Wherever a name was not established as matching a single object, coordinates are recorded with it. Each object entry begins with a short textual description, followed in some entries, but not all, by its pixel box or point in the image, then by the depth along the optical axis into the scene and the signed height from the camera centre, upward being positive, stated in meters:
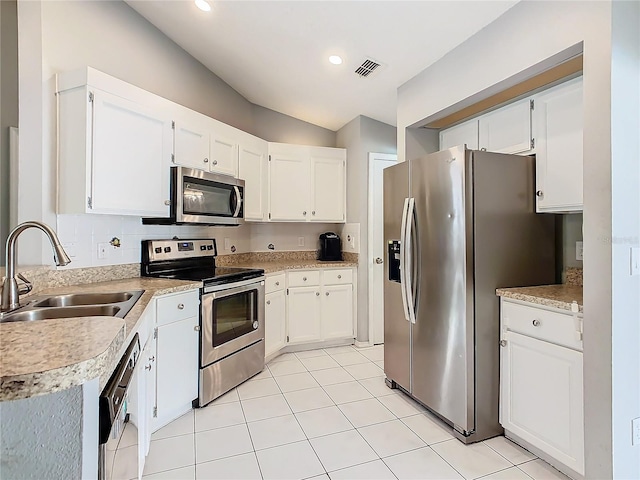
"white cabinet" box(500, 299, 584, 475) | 1.69 -0.76
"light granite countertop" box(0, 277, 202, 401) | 0.59 -0.23
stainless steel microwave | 2.51 +0.32
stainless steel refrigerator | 2.07 -0.16
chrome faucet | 1.32 -0.09
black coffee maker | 4.06 -0.11
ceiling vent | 2.68 +1.36
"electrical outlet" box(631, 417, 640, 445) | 1.58 -0.88
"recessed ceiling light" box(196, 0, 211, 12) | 2.29 +1.56
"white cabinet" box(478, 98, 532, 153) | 2.21 +0.75
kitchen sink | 1.37 -0.31
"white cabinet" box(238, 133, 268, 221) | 3.29 +0.64
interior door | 3.85 -0.08
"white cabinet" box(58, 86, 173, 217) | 2.00 +0.52
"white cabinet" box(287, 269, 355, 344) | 3.57 -0.71
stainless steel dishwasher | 0.79 -0.45
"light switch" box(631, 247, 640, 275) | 1.58 -0.10
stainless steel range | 2.46 -0.54
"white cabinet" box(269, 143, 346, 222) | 3.73 +0.62
